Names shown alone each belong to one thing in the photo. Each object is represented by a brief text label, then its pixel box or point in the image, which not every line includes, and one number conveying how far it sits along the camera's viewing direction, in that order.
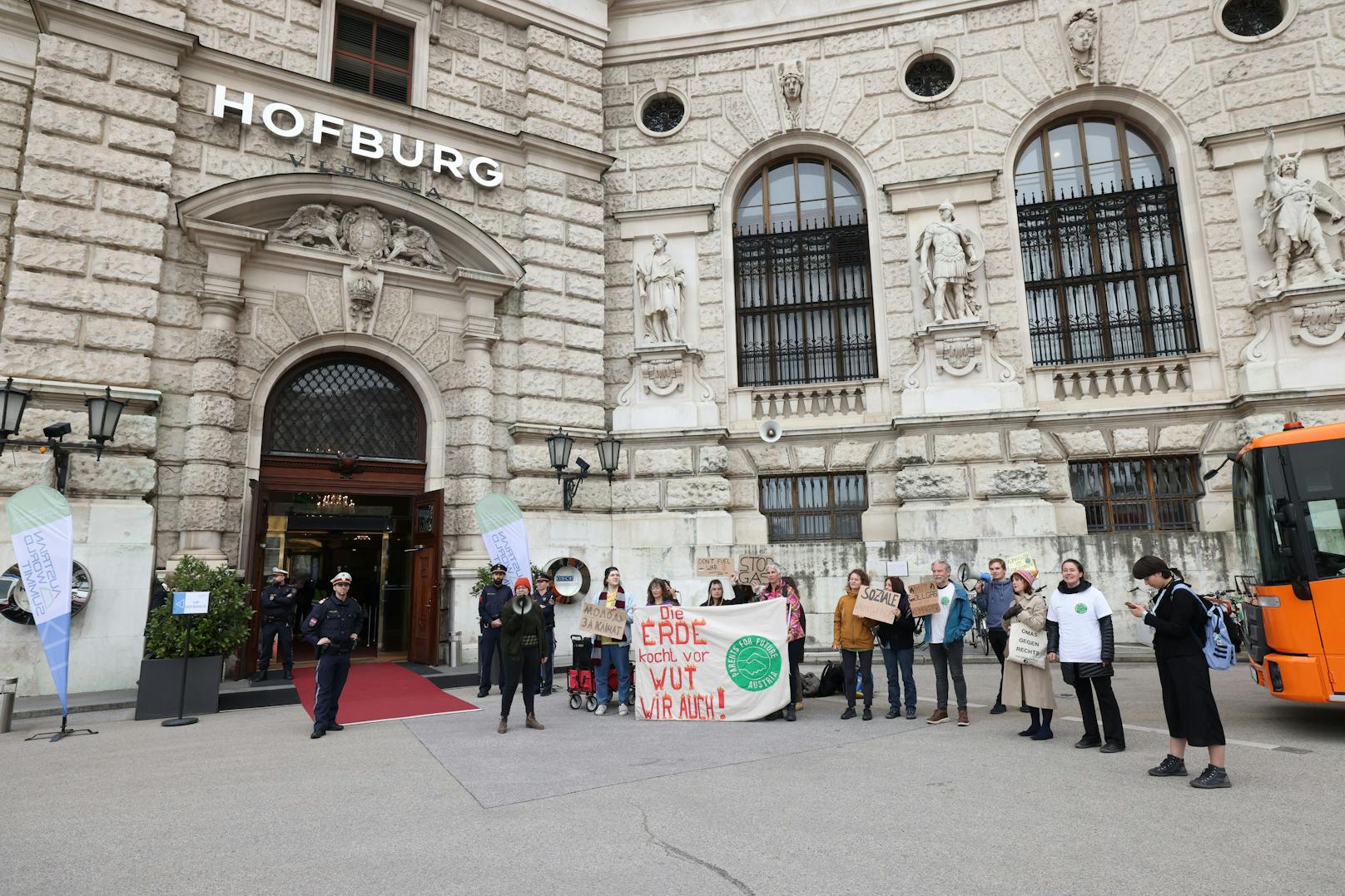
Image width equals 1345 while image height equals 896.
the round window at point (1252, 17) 15.52
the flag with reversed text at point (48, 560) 8.80
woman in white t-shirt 7.21
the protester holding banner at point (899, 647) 9.09
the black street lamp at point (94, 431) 10.28
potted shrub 9.66
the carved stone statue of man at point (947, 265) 15.32
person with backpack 5.96
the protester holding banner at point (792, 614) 9.59
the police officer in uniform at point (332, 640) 8.62
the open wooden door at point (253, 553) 12.09
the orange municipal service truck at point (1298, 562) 7.34
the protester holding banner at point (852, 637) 9.34
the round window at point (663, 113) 17.95
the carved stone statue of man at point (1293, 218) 14.05
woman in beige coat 7.76
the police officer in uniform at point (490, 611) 11.20
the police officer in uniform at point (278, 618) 12.26
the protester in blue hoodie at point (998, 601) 9.95
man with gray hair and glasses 9.01
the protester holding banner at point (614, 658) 10.02
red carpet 9.97
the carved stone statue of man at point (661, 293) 16.33
